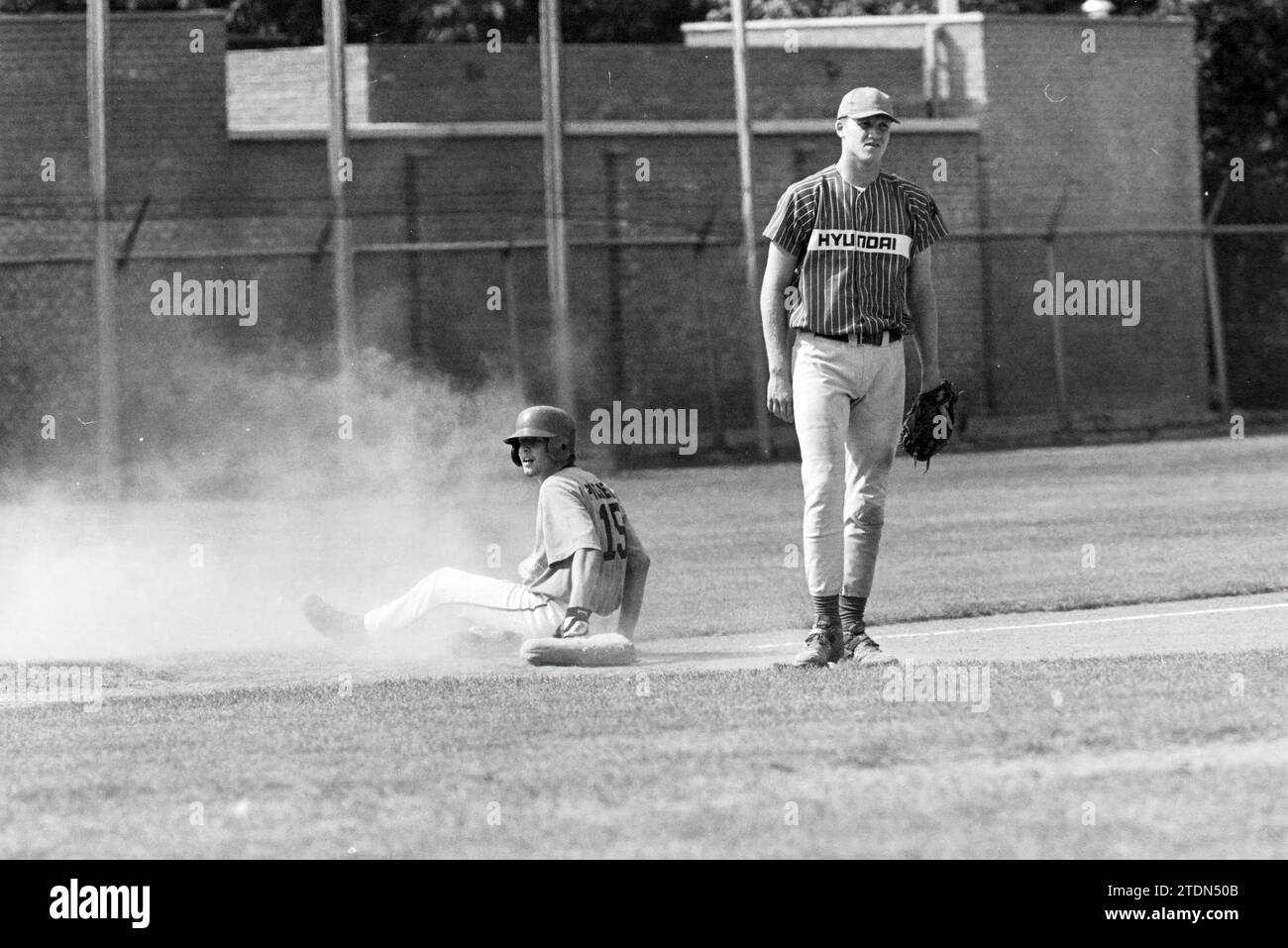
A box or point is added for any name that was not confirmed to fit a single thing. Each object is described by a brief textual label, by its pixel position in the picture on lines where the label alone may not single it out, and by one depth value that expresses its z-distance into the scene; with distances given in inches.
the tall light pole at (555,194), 1011.3
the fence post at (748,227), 1094.4
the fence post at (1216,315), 1254.3
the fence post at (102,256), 932.0
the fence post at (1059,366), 1210.6
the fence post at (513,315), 1065.5
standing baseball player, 350.0
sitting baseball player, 379.2
